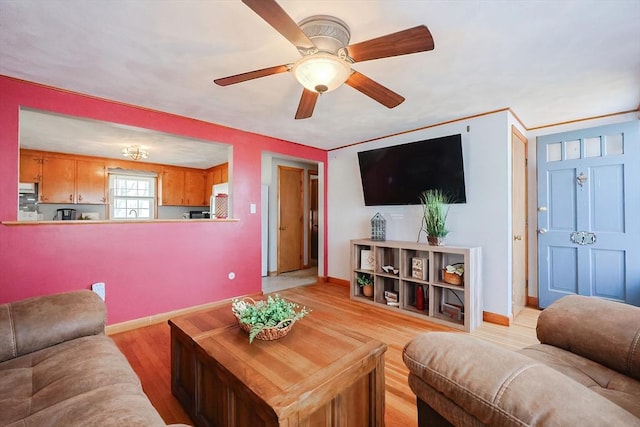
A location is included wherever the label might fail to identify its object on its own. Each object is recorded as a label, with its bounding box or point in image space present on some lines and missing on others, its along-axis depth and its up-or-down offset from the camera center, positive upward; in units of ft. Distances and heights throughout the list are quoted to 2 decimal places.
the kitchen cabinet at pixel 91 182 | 16.17 +2.10
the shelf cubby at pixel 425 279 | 9.10 -2.32
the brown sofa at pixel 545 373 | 2.08 -1.52
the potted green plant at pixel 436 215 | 10.06 +0.06
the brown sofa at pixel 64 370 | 3.02 -2.12
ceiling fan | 4.24 +2.85
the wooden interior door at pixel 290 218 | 18.31 -0.08
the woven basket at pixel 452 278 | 9.41 -2.11
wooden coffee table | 3.37 -2.11
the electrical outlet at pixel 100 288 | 8.44 -2.18
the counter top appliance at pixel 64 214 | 15.93 +0.17
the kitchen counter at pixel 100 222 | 7.35 -0.15
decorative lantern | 12.44 -0.50
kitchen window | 17.54 +1.41
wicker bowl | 4.53 -1.90
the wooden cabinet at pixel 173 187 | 19.35 +2.15
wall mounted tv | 10.19 +1.87
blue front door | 8.94 +0.12
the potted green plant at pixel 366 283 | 12.00 -2.88
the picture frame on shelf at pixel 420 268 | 10.23 -1.90
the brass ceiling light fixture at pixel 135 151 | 14.16 +3.37
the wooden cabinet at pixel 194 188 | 20.43 +2.13
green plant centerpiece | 4.53 -1.73
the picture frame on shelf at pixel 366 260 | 12.04 -1.88
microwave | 19.24 +0.13
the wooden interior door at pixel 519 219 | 9.89 -0.08
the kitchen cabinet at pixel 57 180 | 15.08 +2.03
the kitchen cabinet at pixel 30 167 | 14.49 +2.62
